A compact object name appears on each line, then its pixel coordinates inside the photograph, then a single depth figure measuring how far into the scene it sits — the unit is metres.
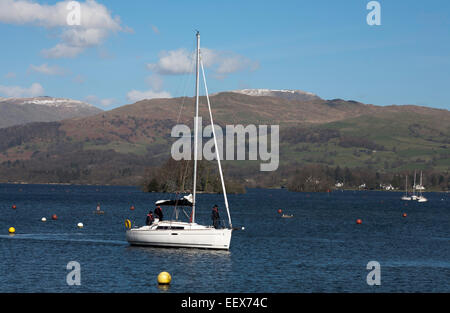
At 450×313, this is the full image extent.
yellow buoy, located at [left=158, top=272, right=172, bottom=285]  44.91
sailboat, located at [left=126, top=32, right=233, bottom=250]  60.25
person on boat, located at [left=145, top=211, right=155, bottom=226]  64.00
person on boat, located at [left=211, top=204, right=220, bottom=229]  63.53
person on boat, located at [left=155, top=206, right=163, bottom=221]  64.31
